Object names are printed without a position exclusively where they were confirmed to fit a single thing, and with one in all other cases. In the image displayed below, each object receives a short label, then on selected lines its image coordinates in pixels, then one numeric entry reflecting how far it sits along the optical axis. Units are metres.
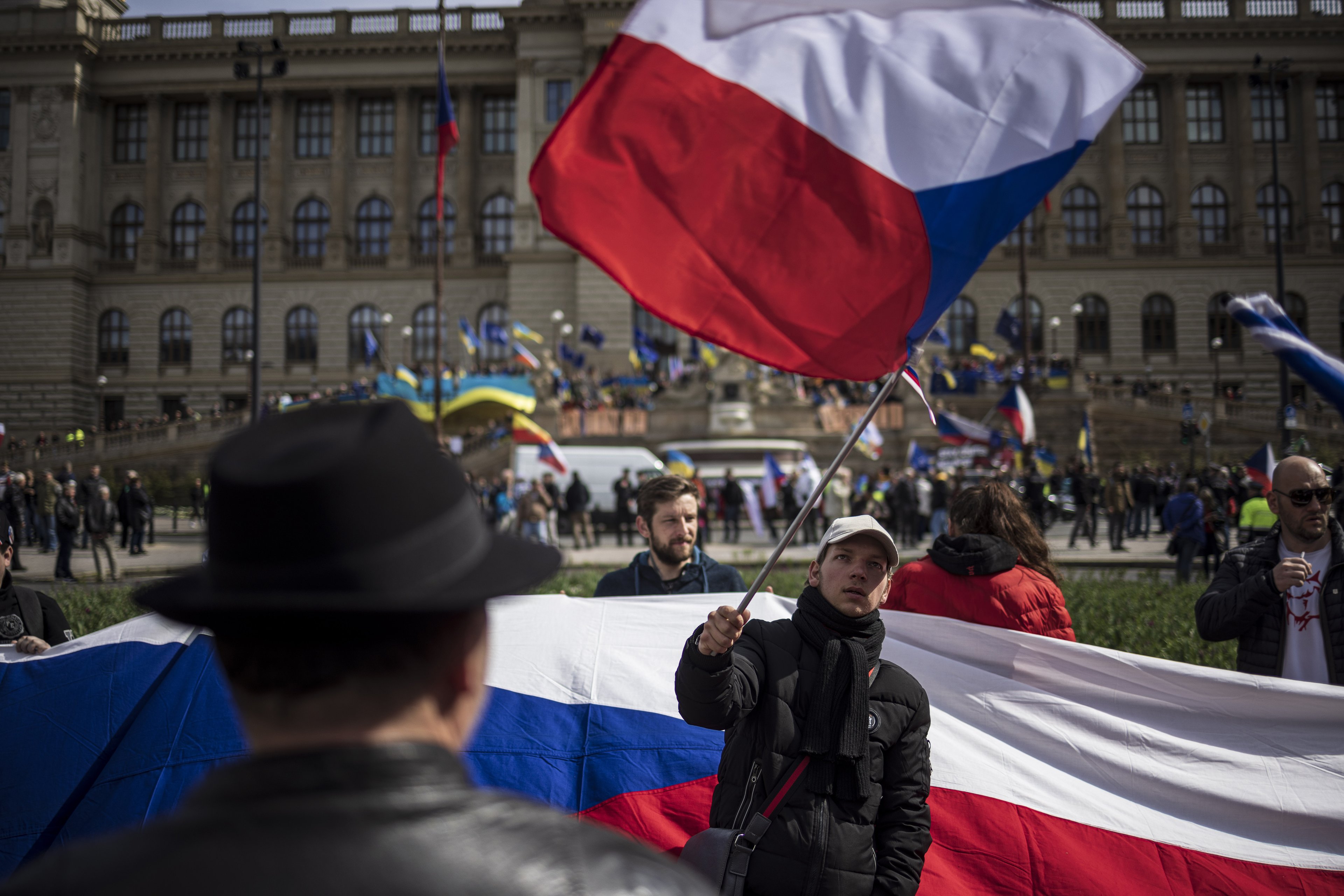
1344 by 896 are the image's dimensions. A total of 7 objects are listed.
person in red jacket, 4.12
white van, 24.92
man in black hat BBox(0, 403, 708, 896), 1.01
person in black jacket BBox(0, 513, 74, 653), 4.18
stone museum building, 52.81
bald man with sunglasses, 4.09
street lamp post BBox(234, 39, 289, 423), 21.14
